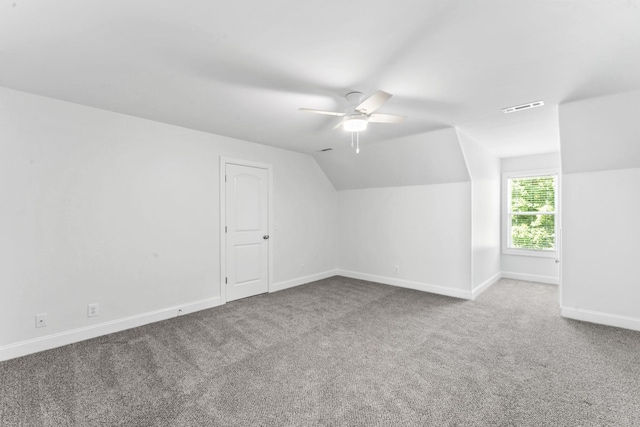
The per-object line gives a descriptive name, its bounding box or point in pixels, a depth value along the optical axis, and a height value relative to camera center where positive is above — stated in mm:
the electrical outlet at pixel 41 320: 2824 -1027
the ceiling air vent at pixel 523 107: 3025 +1127
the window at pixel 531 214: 5445 -25
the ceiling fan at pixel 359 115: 2554 +905
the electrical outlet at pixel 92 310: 3124 -1029
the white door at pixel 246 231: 4418 -271
